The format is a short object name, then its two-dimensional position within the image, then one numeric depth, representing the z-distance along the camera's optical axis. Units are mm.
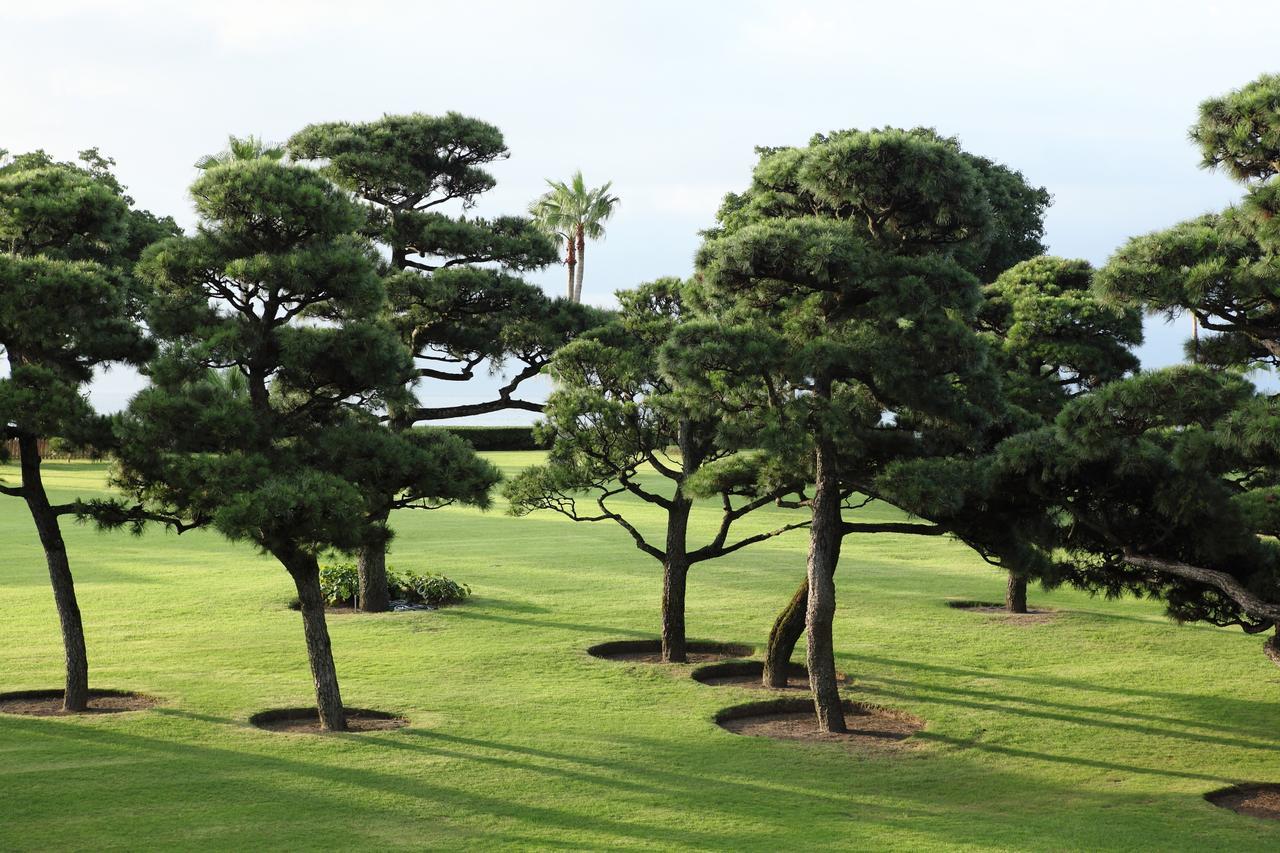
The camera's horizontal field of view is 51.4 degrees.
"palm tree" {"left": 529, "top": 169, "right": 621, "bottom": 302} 54750
